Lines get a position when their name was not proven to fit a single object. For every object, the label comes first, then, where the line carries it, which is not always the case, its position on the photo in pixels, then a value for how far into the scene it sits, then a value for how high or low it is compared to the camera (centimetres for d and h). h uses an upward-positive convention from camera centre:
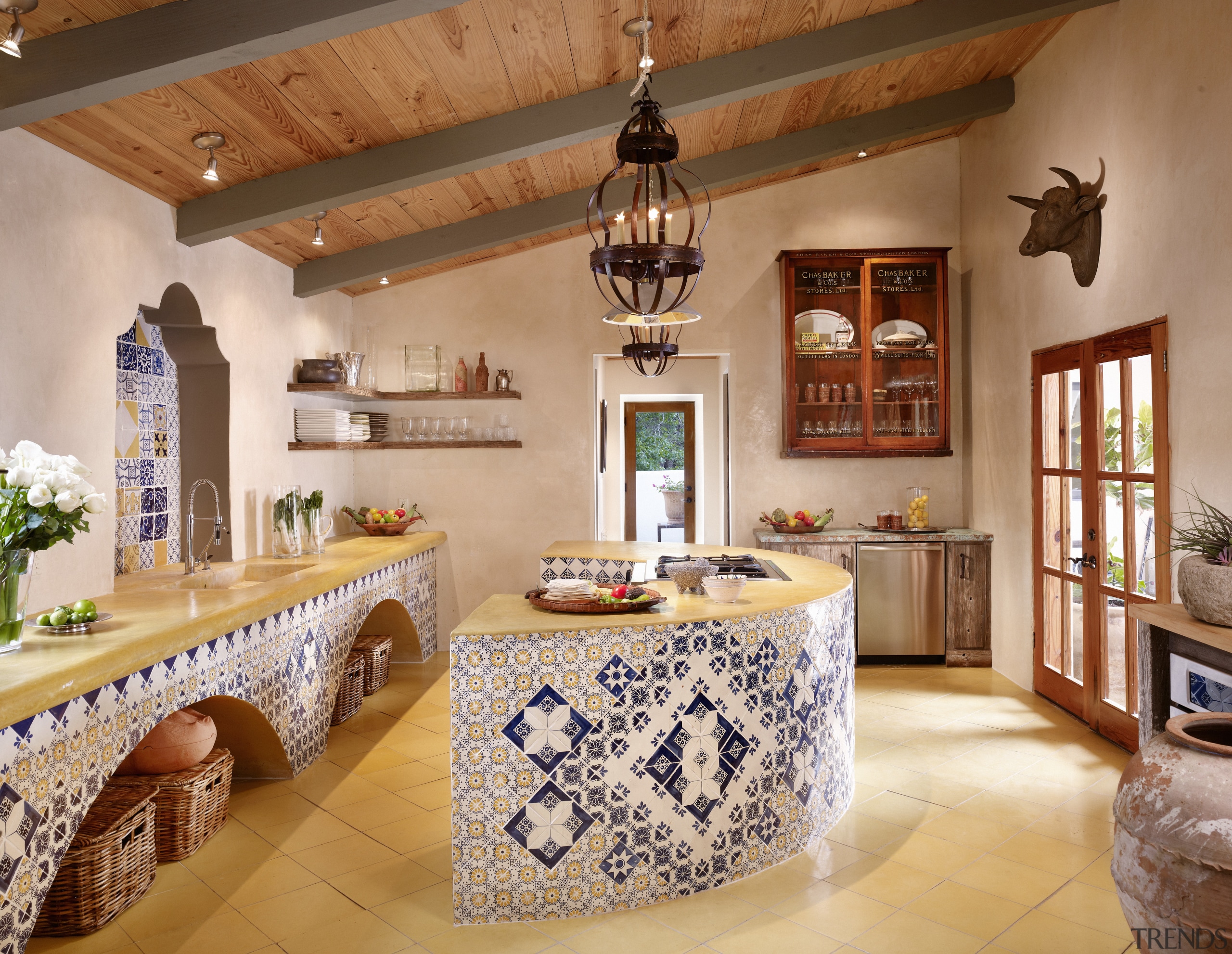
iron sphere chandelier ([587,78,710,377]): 240 +64
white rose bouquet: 233 -7
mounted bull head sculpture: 436 +129
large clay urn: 185 -82
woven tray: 286 -43
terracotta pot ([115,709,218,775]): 324 -101
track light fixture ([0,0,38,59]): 211 +113
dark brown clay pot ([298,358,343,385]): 532 +67
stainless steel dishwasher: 587 -86
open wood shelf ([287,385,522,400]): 627 +61
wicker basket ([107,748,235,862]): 311 -118
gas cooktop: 377 -41
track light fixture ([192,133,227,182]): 332 +131
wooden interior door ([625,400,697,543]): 935 +20
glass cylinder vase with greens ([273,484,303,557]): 480 -24
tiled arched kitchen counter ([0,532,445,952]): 220 -67
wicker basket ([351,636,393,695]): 529 -112
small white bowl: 298 -38
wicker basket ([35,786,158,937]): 260 -120
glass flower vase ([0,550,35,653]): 238 -31
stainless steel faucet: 380 -29
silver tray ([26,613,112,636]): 269 -46
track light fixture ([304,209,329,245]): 433 +136
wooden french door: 391 -19
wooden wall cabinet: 610 +89
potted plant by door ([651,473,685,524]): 944 -20
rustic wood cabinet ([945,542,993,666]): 587 -88
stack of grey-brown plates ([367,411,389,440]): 634 +41
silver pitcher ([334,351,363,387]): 561 +77
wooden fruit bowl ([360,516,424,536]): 592 -34
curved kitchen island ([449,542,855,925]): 265 -87
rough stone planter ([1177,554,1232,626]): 274 -37
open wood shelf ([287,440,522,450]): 626 +25
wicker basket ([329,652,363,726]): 476 -120
